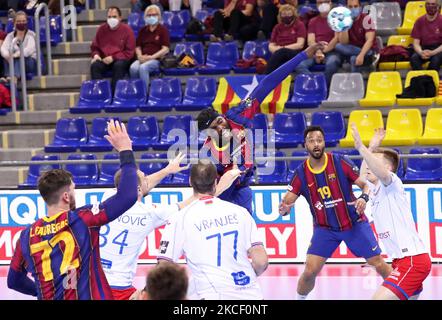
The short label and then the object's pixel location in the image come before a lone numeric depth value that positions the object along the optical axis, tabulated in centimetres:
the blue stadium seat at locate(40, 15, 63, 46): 1820
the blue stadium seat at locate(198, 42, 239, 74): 1669
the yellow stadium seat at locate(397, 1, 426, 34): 1651
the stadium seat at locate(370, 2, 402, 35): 1653
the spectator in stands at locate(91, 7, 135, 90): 1678
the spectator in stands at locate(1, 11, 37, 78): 1712
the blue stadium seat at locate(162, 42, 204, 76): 1697
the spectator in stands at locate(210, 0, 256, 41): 1680
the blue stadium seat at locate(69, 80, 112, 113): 1667
